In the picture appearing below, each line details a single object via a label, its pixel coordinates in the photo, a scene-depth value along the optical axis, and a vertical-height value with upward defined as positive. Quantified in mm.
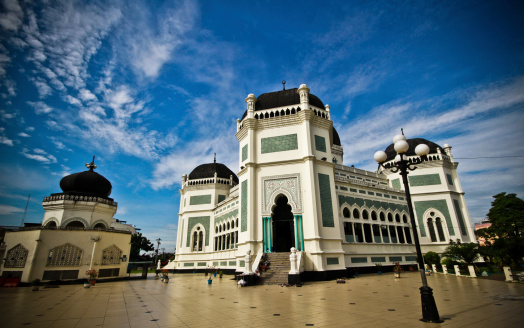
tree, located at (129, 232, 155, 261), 45812 +2313
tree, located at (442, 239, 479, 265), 16781 -44
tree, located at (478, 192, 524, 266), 25875 +3328
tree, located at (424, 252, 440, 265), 20812 -450
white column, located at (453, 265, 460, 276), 15809 -1069
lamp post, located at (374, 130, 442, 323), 5617 +1099
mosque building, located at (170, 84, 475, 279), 16406 +3805
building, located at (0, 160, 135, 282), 17953 +1410
